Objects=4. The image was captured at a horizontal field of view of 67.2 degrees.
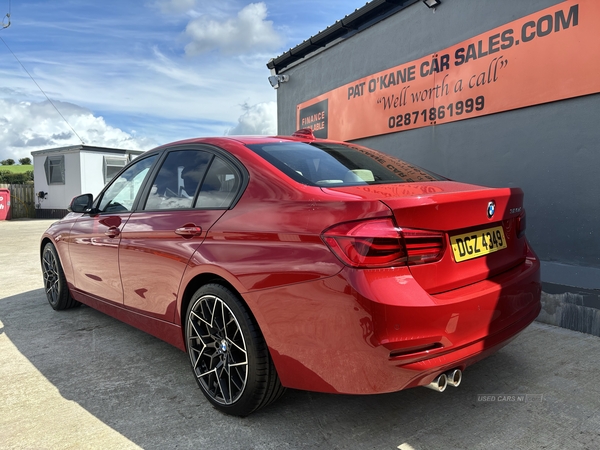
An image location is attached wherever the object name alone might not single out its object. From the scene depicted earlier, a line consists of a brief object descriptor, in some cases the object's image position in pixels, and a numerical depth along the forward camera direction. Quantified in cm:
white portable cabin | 1803
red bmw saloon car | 183
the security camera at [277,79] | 902
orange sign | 399
